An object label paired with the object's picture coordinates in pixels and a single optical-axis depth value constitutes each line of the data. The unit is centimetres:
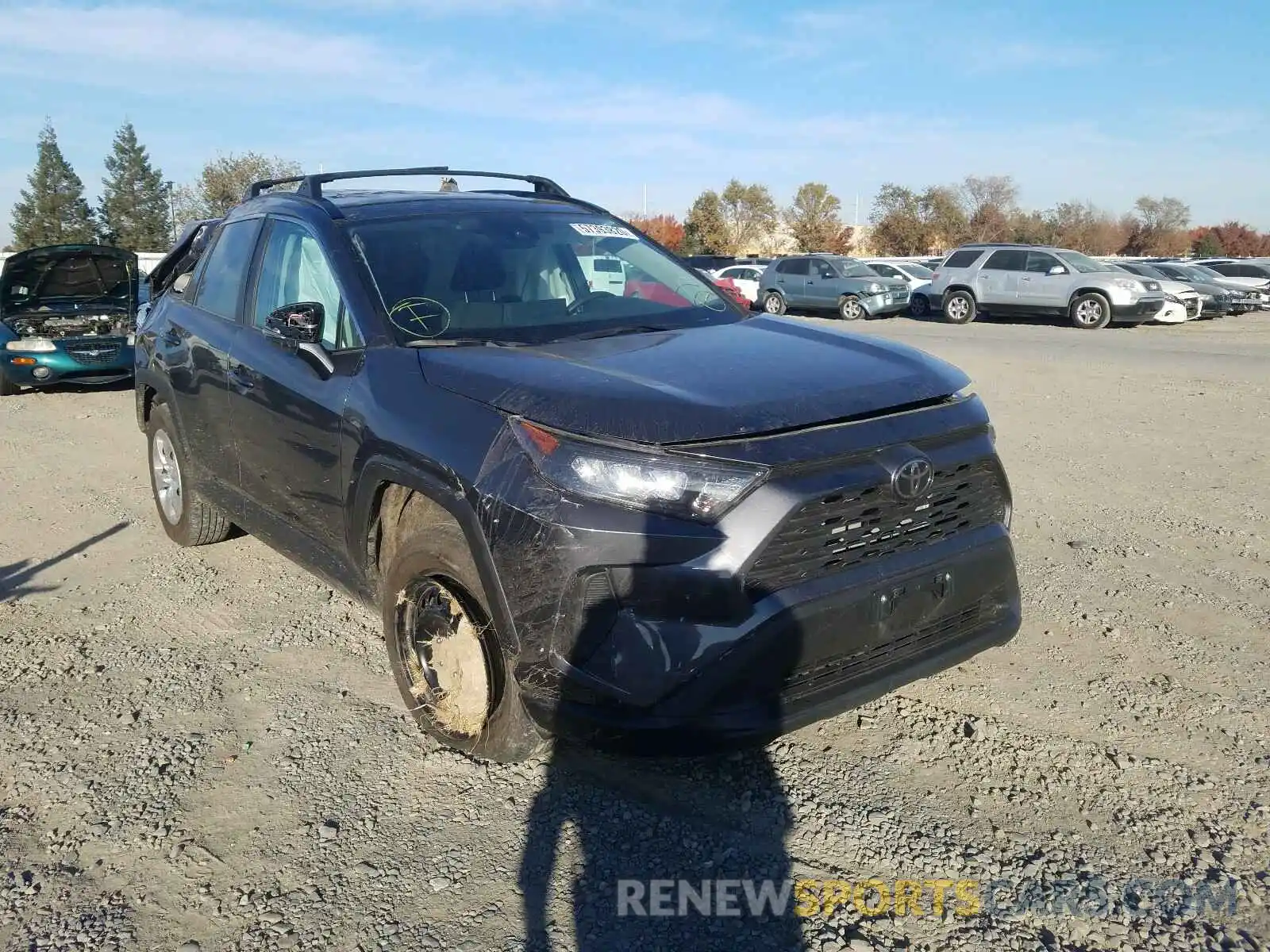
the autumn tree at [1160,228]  6631
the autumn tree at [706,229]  6869
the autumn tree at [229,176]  5065
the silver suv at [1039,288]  2161
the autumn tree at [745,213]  7138
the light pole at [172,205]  6312
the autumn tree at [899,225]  6550
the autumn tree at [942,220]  6525
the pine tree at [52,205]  6194
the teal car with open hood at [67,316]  1178
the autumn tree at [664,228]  7206
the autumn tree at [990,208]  6550
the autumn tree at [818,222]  6931
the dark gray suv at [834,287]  2606
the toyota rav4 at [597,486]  271
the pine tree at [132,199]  6656
